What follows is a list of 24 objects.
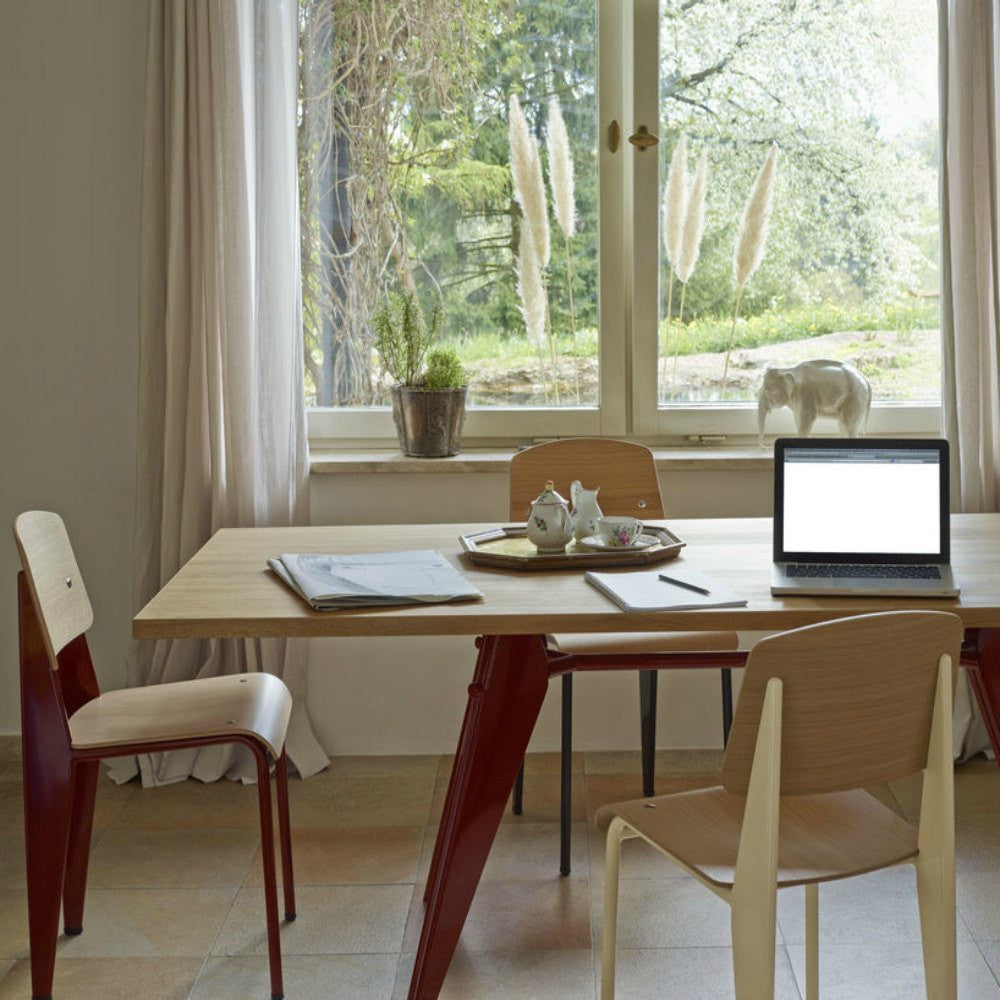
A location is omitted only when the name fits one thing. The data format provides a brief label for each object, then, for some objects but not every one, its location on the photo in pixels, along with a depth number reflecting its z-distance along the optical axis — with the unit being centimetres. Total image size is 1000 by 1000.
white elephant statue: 323
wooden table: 202
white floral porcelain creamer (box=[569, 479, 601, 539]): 245
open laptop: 226
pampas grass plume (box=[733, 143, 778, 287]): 341
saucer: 237
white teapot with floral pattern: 235
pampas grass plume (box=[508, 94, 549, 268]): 341
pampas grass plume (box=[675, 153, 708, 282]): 342
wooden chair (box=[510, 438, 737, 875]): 299
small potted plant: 331
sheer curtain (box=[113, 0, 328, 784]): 313
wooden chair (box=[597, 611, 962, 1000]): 159
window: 341
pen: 213
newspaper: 207
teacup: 237
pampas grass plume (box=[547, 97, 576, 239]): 341
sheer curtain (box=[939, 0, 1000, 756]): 314
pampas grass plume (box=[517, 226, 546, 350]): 346
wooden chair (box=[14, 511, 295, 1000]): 217
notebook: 204
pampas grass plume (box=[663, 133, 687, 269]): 342
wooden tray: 232
